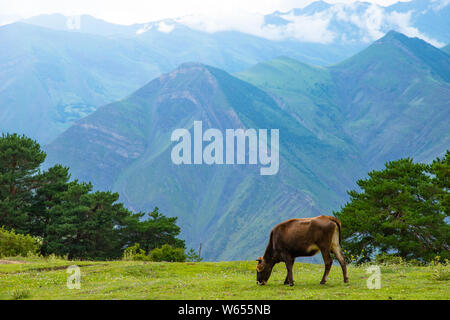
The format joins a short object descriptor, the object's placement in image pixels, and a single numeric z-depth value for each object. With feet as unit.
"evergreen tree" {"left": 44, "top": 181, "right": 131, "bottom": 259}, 181.98
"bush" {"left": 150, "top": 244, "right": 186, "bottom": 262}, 143.37
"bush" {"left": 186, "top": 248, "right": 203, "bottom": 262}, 198.51
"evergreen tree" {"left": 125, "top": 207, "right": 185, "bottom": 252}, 222.28
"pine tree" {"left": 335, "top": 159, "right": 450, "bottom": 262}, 151.12
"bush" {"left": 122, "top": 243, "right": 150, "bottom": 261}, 135.87
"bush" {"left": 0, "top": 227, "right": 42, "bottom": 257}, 129.59
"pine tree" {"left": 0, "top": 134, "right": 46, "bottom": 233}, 187.42
